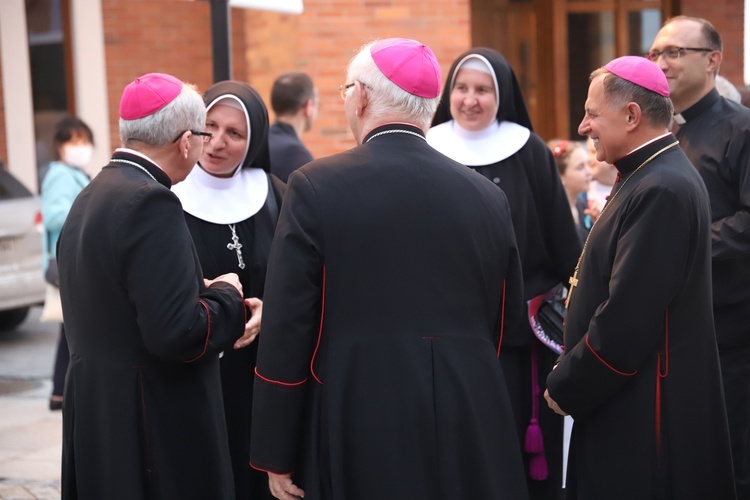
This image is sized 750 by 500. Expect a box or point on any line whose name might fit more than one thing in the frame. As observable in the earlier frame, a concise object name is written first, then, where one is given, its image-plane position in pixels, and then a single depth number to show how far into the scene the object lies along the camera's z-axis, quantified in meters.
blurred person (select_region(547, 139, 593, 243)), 14.40
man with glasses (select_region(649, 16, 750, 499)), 8.77
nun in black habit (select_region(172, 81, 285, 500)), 8.22
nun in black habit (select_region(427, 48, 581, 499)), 9.34
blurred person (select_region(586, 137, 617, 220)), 12.57
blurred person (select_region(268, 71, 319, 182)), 13.42
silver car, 18.80
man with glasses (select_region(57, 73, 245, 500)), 6.31
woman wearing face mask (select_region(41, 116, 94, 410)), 15.20
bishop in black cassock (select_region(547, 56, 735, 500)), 6.46
